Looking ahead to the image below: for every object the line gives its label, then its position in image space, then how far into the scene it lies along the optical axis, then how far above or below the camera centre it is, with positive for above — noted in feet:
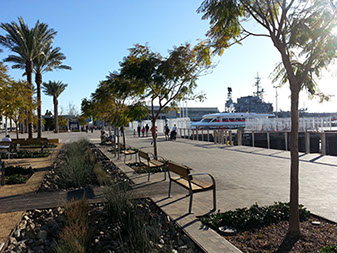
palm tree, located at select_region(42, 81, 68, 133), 189.40 +20.68
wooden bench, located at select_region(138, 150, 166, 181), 28.58 -4.08
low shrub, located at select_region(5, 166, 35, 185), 29.22 -5.47
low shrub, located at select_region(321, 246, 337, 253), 11.48 -4.97
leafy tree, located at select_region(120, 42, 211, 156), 33.94 +5.79
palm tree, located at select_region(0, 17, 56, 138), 77.05 +21.78
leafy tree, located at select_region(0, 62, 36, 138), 47.98 +5.51
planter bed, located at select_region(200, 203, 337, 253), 12.73 -5.24
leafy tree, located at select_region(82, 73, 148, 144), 37.83 +4.03
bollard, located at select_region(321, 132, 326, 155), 44.49 -4.13
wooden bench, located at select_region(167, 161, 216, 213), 17.72 -3.98
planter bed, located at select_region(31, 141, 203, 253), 12.99 -5.36
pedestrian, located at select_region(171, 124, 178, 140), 96.43 -4.05
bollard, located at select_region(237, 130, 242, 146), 70.28 -4.04
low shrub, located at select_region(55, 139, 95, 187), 27.40 -4.98
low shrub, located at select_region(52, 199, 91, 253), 12.37 -5.00
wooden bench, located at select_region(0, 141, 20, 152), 49.13 -4.21
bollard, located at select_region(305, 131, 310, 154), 47.67 -3.44
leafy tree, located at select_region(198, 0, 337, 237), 13.55 +4.17
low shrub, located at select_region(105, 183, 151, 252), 12.67 -4.87
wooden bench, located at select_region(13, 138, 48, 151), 71.77 -4.75
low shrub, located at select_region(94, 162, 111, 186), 26.86 -5.08
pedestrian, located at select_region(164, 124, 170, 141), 100.73 -3.55
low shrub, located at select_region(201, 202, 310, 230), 15.39 -5.07
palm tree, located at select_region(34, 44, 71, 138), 92.14 +19.78
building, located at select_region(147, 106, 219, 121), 387.41 +12.72
